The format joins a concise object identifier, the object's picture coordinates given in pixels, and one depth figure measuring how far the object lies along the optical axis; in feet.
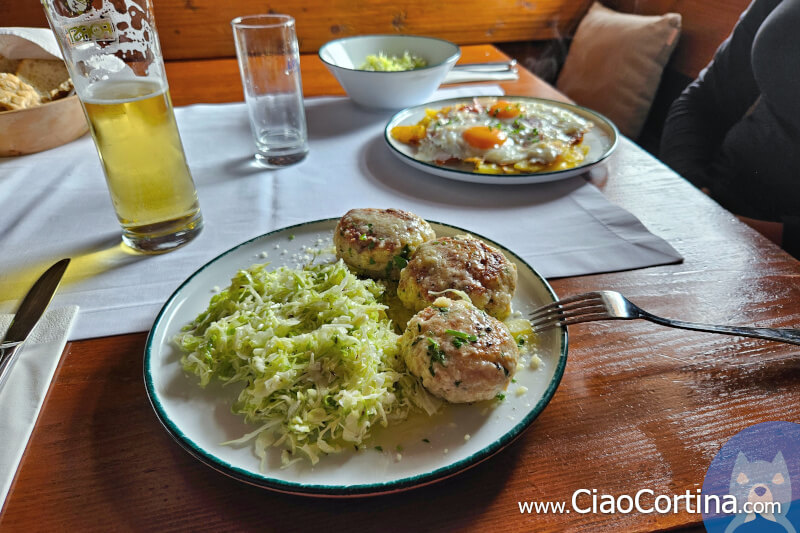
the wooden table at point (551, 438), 2.24
